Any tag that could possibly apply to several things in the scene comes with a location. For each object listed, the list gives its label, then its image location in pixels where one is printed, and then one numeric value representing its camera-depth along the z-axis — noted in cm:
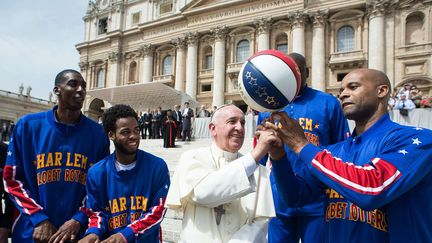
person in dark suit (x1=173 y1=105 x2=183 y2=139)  1514
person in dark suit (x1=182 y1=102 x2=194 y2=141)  1538
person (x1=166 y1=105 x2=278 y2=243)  185
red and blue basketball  182
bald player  149
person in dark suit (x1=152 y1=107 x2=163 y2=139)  1787
